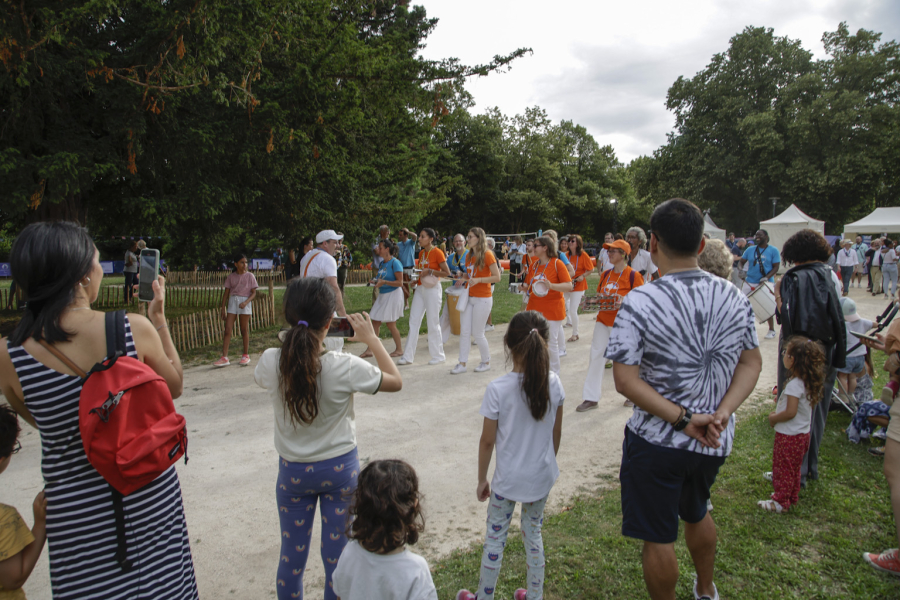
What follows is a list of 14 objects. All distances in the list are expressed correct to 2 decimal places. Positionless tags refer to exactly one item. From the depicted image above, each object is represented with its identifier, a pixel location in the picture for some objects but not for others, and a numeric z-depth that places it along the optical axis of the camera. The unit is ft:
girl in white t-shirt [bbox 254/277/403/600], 7.33
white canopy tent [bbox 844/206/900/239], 79.40
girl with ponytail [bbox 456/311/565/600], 8.57
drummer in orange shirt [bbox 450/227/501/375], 24.75
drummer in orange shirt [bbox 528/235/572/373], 21.52
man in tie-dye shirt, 7.19
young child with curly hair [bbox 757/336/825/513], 11.85
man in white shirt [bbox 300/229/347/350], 20.44
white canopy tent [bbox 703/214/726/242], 97.77
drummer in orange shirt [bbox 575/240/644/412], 19.66
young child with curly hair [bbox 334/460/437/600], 5.93
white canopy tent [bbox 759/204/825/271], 86.12
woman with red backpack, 5.50
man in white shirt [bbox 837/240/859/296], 56.70
